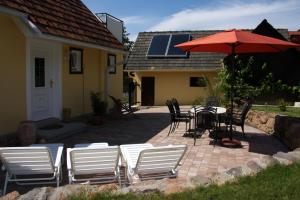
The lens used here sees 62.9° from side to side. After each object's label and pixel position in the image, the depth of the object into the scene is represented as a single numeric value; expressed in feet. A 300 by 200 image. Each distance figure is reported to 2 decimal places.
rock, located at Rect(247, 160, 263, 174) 11.74
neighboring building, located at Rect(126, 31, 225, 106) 54.84
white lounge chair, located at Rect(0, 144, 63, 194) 11.56
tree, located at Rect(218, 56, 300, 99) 40.67
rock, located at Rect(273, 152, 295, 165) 12.69
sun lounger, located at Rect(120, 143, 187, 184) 11.83
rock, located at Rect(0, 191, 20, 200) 9.63
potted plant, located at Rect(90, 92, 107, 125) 29.92
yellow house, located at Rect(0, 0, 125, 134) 20.14
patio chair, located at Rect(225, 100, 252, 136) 22.60
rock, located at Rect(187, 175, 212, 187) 10.51
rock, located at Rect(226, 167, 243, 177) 11.32
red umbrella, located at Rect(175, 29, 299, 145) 18.84
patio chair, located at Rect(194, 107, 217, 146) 21.42
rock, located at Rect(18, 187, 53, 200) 9.44
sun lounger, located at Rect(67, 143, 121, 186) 11.65
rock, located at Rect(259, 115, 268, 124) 27.29
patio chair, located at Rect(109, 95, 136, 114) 32.98
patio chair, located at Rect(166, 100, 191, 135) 23.21
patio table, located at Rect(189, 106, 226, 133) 21.97
